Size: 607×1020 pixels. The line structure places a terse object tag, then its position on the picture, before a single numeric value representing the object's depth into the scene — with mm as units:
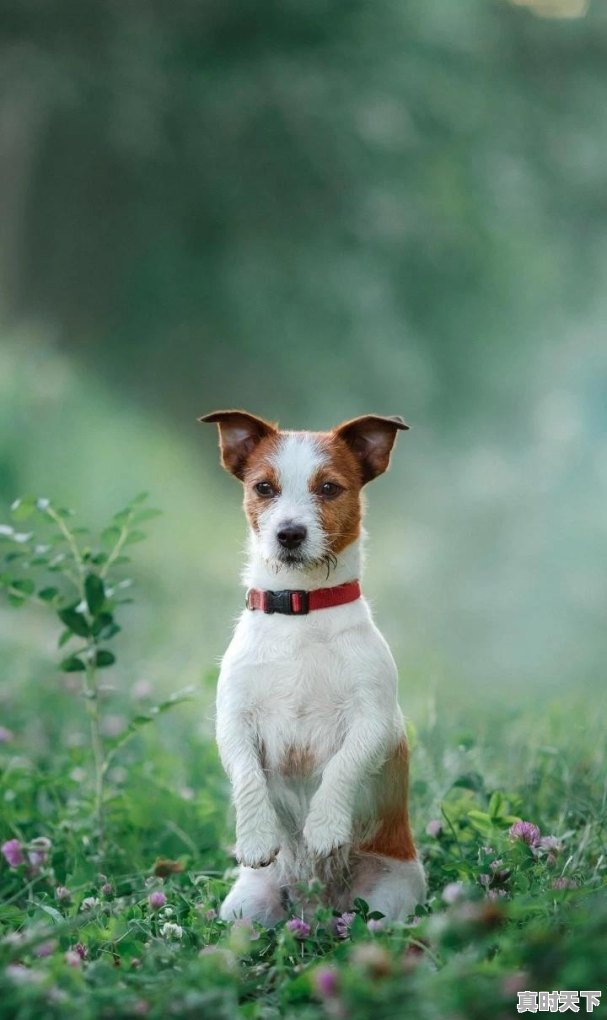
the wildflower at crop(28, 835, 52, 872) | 3527
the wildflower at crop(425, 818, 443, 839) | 3455
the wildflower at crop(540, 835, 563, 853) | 3074
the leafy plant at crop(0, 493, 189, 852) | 3576
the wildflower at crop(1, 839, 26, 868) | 3473
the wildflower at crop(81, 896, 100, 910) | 3068
